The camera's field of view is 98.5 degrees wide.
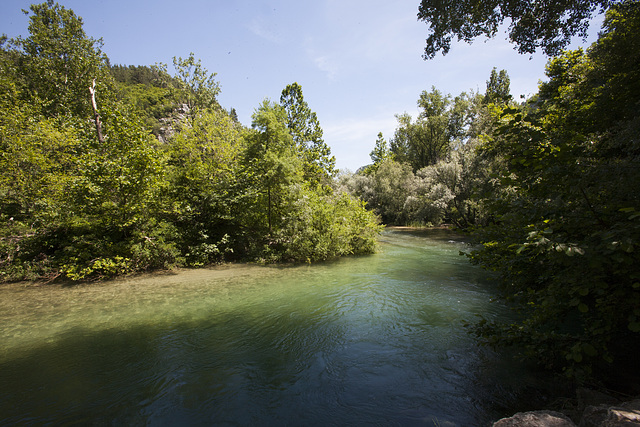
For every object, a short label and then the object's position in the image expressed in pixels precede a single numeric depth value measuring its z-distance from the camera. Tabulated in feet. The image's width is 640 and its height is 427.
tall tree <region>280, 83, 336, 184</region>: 95.81
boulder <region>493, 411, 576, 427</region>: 8.53
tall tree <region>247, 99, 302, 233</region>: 50.29
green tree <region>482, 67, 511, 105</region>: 161.17
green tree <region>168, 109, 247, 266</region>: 48.37
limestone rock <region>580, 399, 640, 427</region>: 6.98
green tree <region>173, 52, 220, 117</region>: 100.73
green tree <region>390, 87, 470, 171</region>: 147.64
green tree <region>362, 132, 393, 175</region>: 225.15
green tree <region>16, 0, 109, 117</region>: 76.54
